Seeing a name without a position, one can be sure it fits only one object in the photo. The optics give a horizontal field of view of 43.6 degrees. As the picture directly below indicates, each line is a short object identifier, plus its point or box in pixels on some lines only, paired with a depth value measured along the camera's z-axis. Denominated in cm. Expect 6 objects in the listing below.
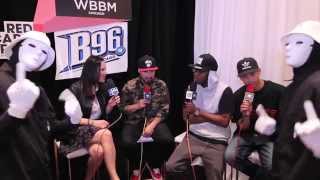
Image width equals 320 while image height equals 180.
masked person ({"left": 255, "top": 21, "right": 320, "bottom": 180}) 209
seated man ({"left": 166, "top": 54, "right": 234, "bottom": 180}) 335
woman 336
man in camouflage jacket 367
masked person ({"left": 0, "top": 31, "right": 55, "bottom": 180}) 206
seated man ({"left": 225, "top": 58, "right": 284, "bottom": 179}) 323
